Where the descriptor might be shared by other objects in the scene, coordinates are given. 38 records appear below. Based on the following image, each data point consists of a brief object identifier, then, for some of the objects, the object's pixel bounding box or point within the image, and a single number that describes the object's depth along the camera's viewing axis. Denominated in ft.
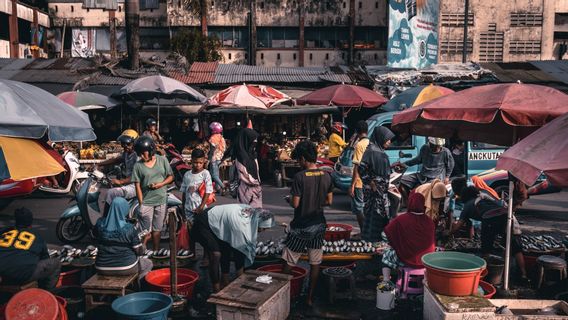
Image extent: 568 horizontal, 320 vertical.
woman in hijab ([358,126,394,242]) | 25.85
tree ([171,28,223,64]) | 94.68
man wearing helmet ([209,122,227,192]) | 37.42
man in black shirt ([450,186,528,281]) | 22.80
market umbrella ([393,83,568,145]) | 19.58
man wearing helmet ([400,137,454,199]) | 29.45
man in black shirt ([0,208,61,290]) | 17.81
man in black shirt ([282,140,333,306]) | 20.33
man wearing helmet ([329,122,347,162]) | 46.16
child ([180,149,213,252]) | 24.56
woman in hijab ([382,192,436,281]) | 19.34
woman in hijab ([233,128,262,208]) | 27.17
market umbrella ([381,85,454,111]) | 37.24
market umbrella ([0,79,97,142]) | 14.40
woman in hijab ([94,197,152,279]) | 19.43
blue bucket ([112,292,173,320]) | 17.42
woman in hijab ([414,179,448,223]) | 25.81
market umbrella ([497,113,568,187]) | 12.72
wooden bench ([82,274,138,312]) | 18.80
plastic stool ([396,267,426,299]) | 19.57
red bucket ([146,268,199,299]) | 20.12
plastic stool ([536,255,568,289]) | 21.49
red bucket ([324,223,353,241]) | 26.25
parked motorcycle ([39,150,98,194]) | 42.78
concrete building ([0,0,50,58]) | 94.45
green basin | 17.80
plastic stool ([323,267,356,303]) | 20.76
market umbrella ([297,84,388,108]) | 51.29
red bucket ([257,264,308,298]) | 21.08
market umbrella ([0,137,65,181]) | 13.82
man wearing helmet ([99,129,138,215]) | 26.53
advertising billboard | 71.61
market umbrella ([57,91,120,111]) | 49.57
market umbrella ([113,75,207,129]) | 44.96
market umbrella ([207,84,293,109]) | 47.03
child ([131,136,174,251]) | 24.81
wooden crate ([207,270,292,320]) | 16.96
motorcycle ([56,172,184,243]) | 27.73
